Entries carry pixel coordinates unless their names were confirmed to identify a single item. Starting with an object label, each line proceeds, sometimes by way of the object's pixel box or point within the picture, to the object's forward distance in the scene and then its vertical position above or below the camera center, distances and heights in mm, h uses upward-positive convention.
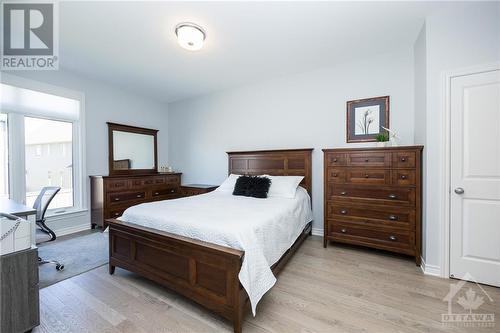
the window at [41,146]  3135 +318
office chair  2322 -472
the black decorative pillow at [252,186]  3047 -318
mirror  4254 +337
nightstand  4201 -478
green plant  2727 +338
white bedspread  1557 -512
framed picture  3023 +672
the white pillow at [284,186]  3010 -309
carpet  2256 -1132
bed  1497 -753
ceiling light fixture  2338 +1451
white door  1989 -125
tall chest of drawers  2439 -408
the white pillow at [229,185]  3516 -332
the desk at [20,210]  1816 -393
